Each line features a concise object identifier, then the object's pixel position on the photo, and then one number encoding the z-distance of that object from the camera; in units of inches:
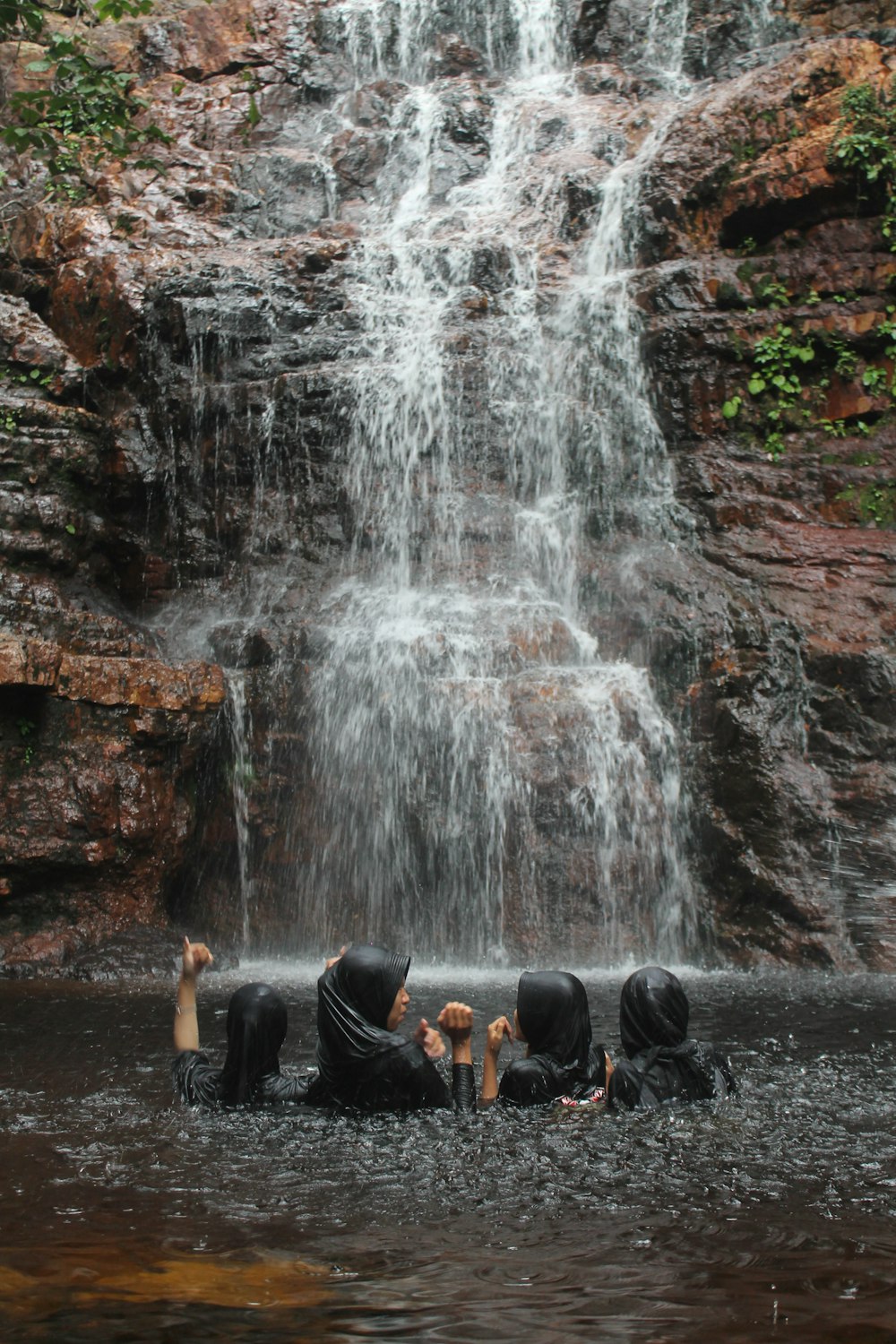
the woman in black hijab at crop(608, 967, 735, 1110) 181.3
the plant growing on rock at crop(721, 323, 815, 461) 500.1
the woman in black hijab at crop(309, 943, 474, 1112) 168.4
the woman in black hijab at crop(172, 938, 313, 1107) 175.8
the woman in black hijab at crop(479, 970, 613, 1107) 175.2
